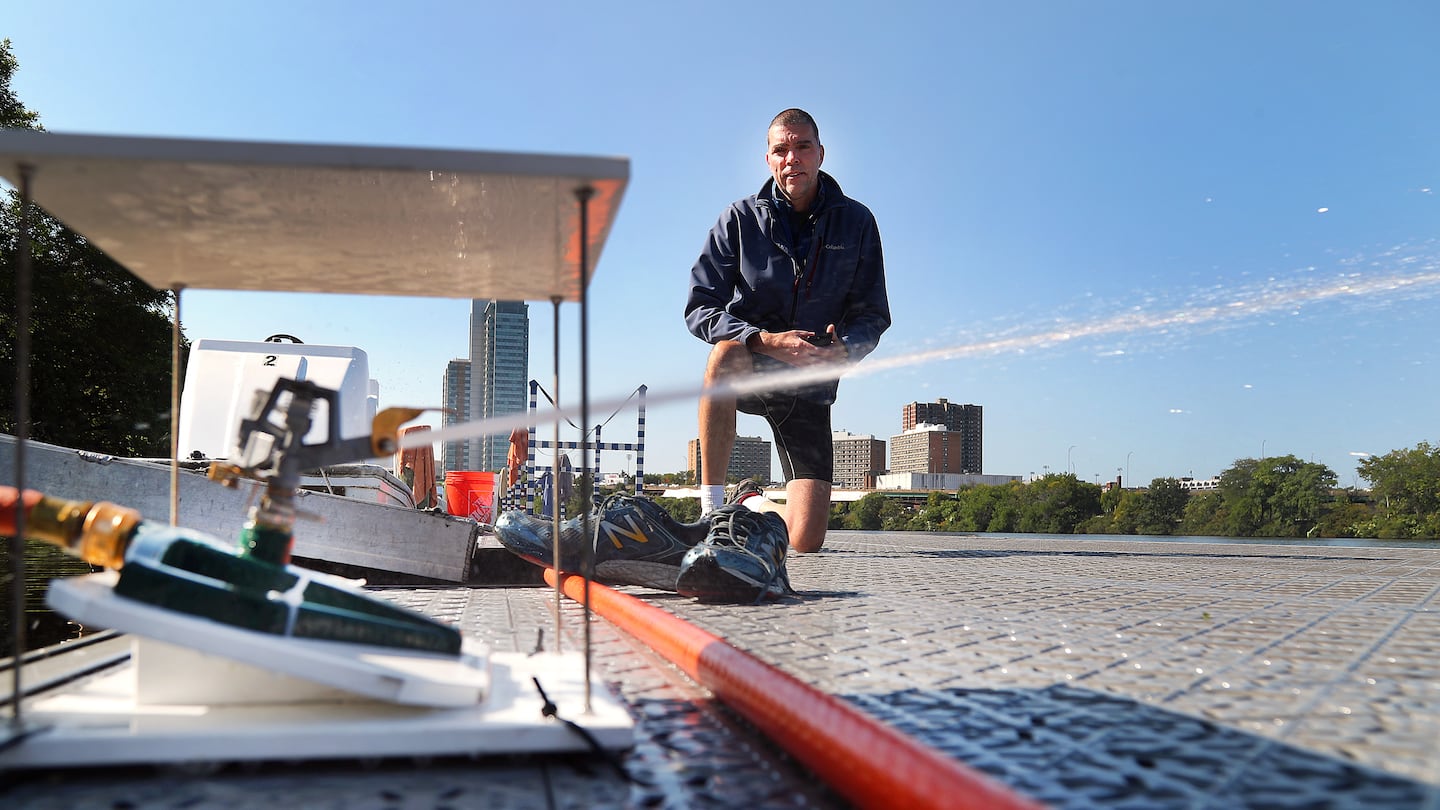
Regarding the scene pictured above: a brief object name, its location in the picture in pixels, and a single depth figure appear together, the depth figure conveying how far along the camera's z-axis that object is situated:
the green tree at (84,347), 21.89
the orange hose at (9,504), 1.42
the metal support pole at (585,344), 1.46
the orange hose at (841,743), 0.90
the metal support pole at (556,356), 2.12
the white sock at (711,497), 4.71
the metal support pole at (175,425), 2.16
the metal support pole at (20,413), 1.24
